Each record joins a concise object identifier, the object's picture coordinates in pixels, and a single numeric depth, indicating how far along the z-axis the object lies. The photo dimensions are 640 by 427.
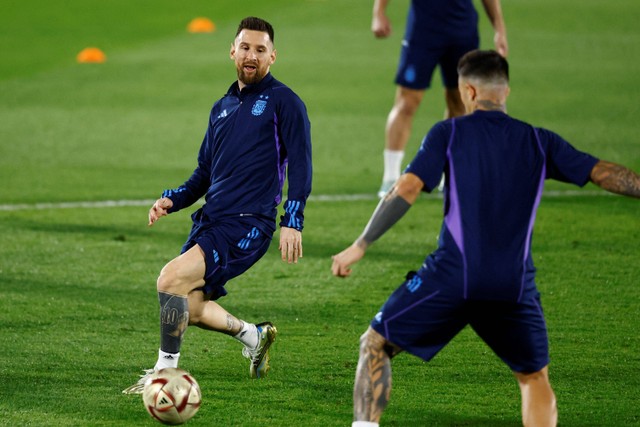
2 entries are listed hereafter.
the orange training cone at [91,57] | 43.31
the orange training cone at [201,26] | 50.95
